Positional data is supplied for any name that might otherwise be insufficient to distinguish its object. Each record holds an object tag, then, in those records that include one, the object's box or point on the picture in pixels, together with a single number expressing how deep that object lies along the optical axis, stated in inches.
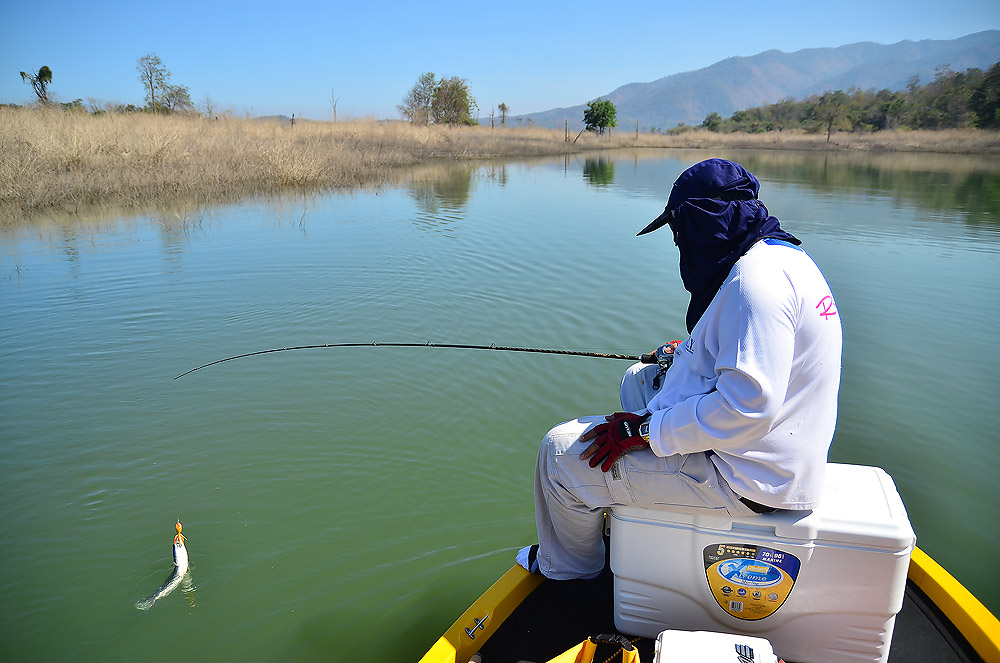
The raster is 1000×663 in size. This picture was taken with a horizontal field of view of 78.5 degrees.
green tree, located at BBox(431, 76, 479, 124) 1935.3
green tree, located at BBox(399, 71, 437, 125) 1959.8
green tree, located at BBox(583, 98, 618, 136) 2293.3
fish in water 120.1
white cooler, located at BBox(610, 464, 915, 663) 71.2
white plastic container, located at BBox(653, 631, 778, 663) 67.4
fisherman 67.2
